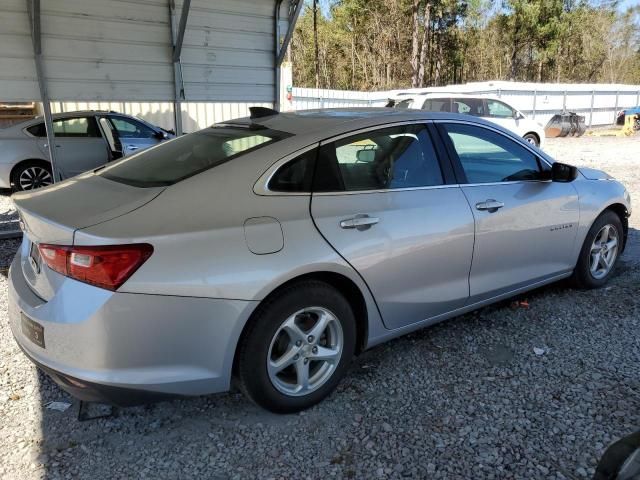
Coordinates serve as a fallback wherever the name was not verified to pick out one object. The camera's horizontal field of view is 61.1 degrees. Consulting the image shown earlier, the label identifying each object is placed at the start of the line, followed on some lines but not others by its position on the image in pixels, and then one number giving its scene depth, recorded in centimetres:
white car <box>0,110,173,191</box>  867
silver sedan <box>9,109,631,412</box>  230
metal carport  537
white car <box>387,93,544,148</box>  1539
